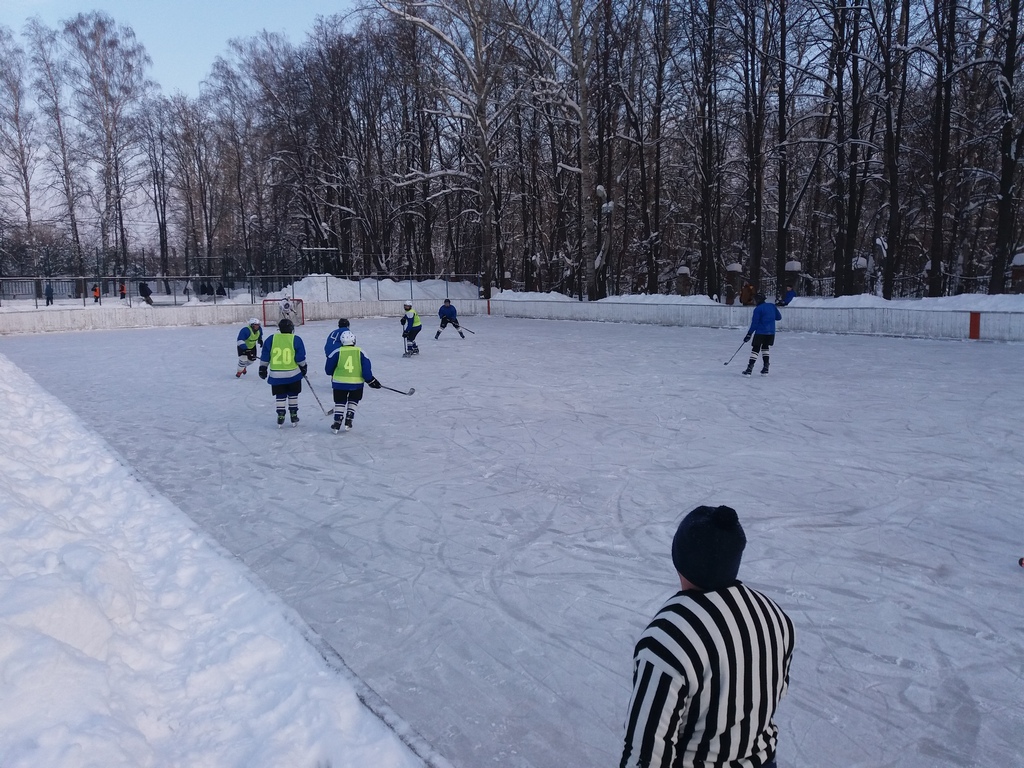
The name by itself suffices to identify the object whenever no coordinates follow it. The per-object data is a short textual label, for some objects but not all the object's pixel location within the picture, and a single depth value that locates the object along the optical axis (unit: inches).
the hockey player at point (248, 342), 519.8
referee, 63.9
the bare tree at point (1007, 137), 800.9
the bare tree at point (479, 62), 1168.8
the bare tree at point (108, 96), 1449.3
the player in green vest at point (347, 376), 350.9
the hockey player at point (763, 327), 510.0
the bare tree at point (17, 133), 1352.1
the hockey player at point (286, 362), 363.9
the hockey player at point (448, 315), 775.0
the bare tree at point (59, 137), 1389.0
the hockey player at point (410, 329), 644.1
